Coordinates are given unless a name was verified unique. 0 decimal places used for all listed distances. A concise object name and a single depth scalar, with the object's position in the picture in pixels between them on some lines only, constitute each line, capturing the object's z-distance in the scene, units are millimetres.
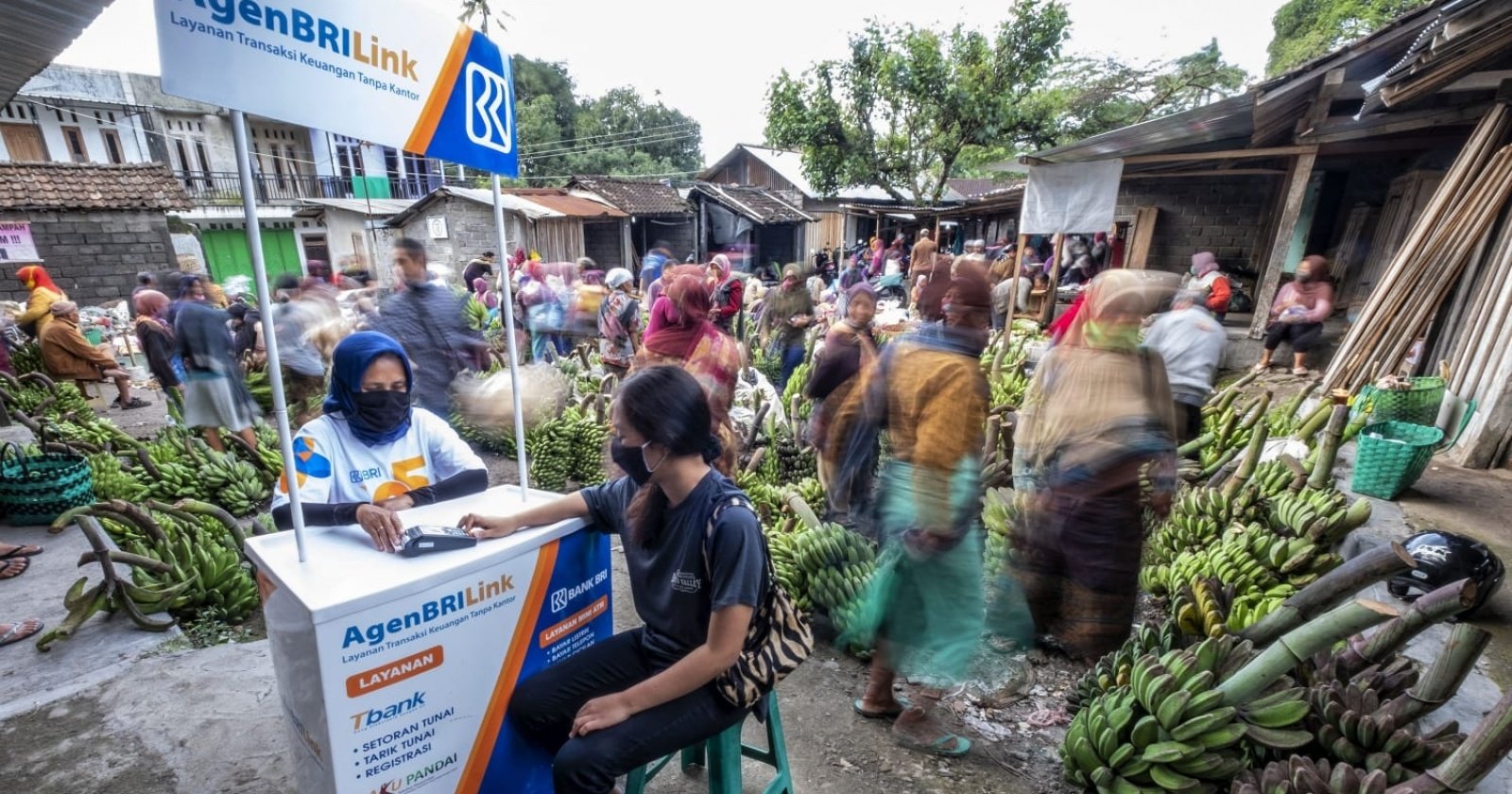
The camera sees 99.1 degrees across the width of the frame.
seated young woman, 1745
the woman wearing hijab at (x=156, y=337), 6109
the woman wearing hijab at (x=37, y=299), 7848
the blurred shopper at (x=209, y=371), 5145
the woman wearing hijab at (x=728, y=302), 5492
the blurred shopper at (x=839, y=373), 3744
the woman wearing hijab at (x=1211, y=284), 7535
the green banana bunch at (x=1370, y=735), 2068
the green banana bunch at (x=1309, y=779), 1888
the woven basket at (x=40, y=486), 4422
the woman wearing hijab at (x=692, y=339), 4230
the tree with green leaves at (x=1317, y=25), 19156
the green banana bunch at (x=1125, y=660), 2773
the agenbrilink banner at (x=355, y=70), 1341
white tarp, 9125
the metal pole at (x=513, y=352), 2066
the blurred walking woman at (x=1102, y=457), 2752
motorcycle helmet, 2920
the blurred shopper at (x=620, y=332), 6711
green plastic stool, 1946
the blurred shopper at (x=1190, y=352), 4625
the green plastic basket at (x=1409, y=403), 4469
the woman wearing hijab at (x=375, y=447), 2086
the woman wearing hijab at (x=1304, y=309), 7160
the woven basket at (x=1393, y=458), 3949
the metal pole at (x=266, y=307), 1397
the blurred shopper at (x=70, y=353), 7051
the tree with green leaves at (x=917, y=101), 17828
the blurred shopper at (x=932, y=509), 2629
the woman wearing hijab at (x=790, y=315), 6855
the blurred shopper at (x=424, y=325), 4348
